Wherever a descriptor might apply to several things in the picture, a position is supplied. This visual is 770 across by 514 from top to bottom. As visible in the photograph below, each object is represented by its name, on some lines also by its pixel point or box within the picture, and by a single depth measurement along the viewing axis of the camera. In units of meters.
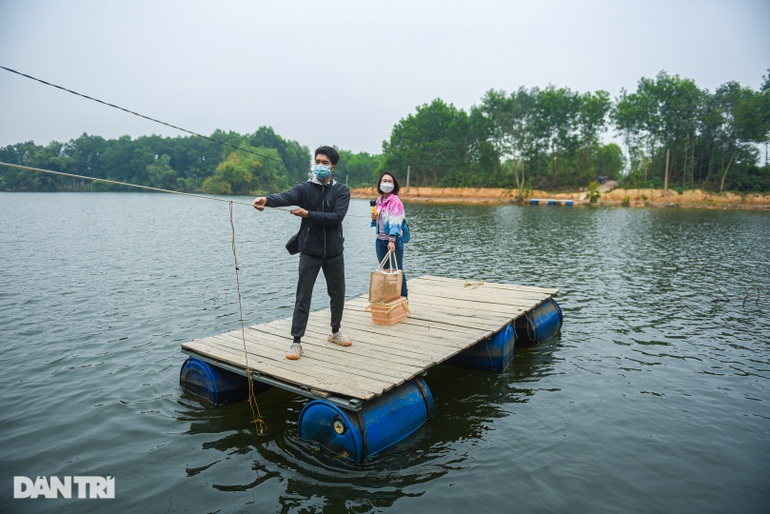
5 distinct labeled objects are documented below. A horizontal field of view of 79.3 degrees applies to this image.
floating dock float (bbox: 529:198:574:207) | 72.29
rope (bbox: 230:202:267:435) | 6.52
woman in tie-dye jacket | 8.63
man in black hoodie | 6.54
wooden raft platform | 6.06
